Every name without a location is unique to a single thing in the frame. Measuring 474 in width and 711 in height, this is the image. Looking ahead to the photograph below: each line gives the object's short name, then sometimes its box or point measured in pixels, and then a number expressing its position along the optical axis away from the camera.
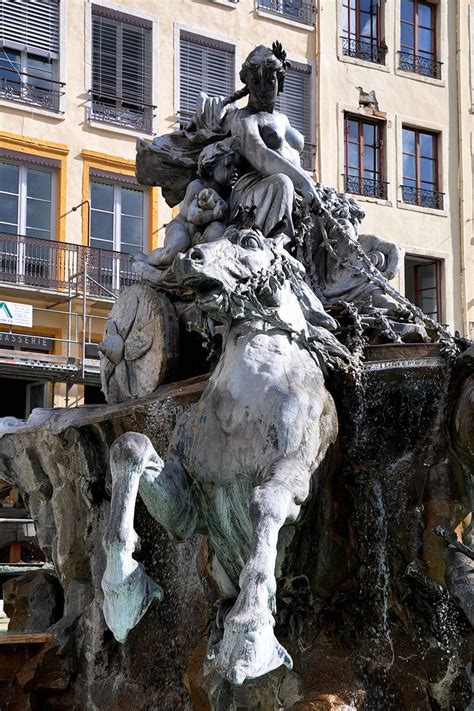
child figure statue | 8.42
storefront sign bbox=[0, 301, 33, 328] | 23.39
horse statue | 5.48
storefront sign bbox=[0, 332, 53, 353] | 23.41
